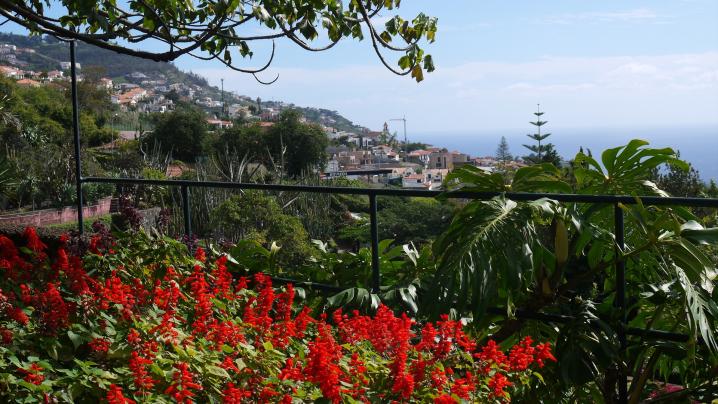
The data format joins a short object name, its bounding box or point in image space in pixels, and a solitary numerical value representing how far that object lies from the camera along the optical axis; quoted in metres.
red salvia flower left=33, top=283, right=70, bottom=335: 2.05
